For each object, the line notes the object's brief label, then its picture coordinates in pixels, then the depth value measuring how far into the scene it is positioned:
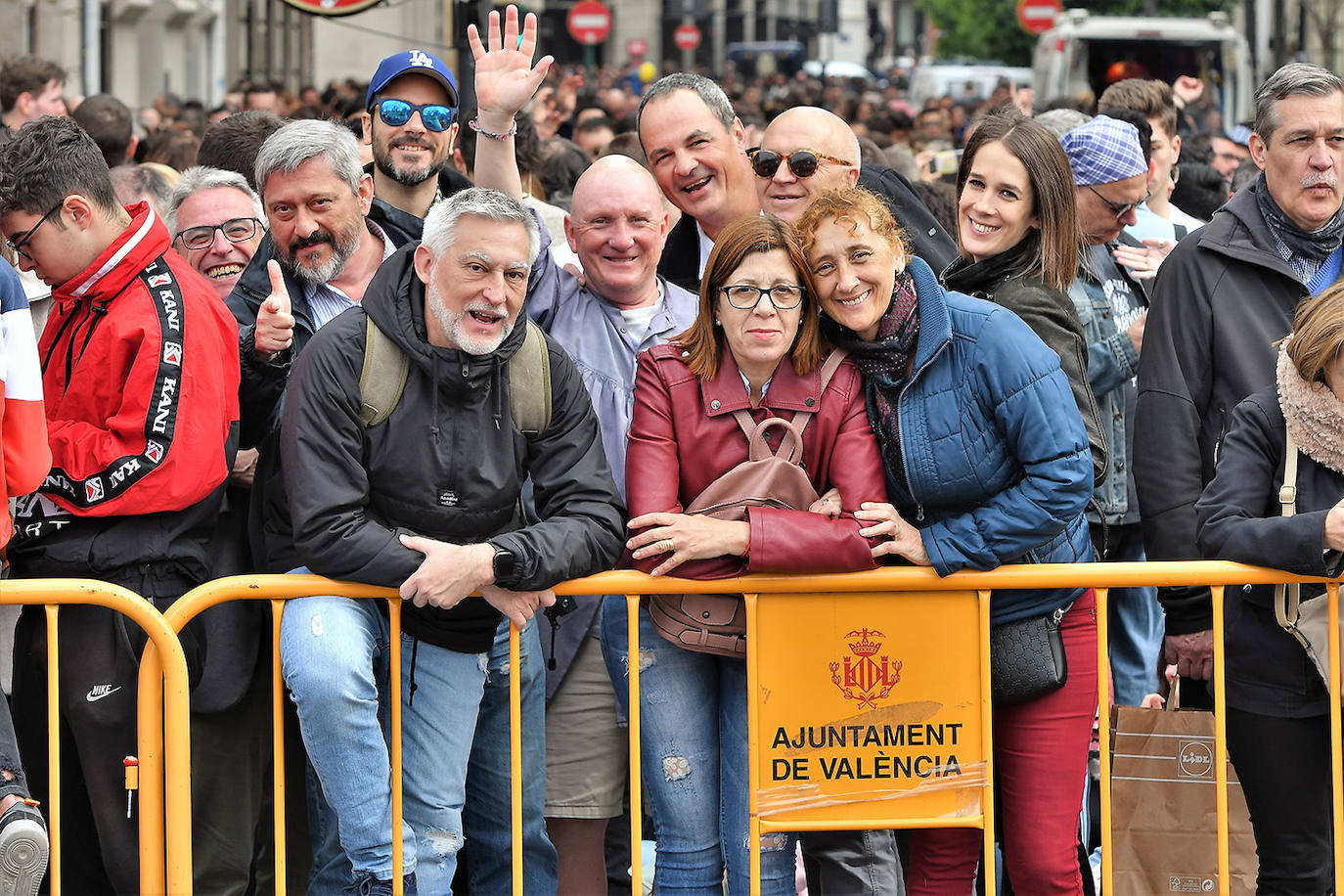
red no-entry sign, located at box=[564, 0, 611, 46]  43.34
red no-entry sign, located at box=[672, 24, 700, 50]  64.62
